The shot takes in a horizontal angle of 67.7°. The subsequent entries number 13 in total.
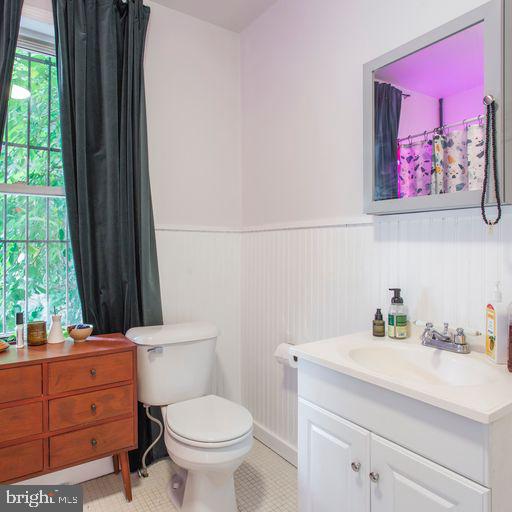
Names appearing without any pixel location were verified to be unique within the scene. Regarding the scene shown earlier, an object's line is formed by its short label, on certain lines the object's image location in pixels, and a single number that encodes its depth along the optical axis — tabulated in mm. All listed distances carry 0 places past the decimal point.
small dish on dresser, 1761
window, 1925
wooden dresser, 1490
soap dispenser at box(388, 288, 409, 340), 1452
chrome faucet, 1259
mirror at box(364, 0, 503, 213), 1196
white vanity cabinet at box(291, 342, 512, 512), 878
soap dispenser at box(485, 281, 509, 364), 1127
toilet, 1513
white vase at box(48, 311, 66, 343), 1760
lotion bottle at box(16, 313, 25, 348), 1681
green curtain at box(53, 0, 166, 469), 1905
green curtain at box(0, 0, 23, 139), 1728
